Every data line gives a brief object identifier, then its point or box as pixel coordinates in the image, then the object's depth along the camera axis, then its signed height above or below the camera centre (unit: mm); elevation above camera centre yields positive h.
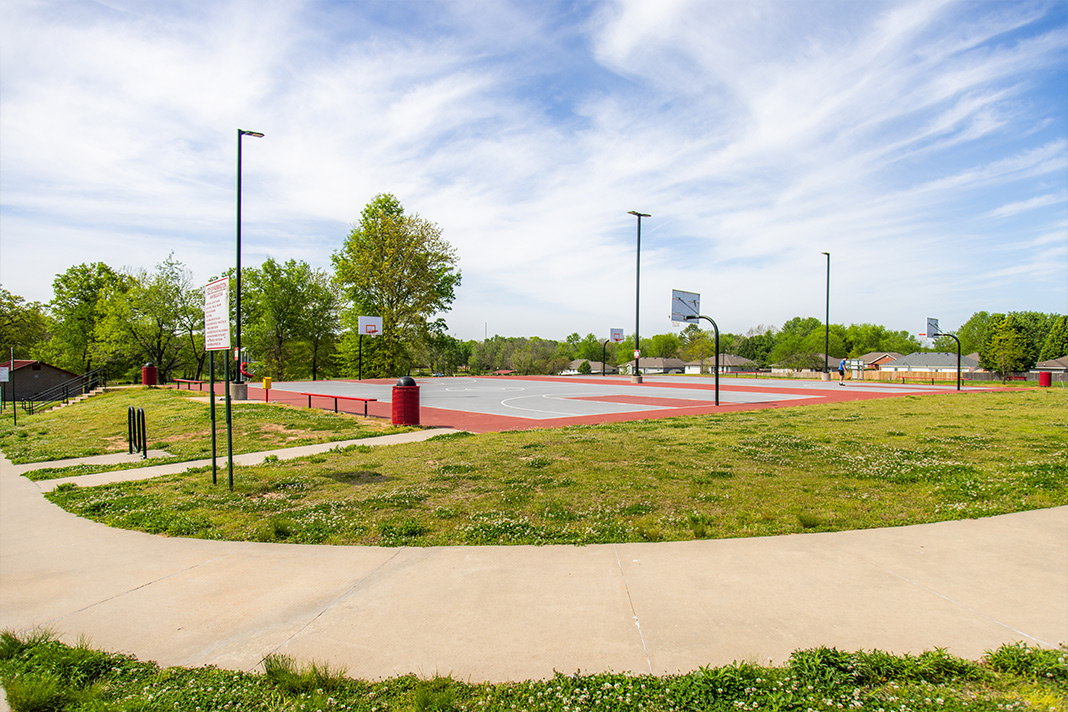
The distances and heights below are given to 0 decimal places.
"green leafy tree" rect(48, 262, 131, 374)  56344 +3613
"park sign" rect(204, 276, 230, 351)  7858 +510
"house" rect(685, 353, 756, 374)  104688 -2183
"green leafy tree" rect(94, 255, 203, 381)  47250 +2729
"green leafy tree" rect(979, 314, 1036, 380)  57250 +708
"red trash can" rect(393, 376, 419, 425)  14758 -1341
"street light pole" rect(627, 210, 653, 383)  35372 +4818
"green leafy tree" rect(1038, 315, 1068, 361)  85875 +2178
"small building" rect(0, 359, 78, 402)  38344 -2177
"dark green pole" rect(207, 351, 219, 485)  8135 -360
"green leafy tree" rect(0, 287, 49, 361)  54125 +2194
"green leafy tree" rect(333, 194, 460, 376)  54469 +7056
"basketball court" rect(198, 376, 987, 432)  17750 -2130
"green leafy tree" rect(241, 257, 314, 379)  59719 +4208
